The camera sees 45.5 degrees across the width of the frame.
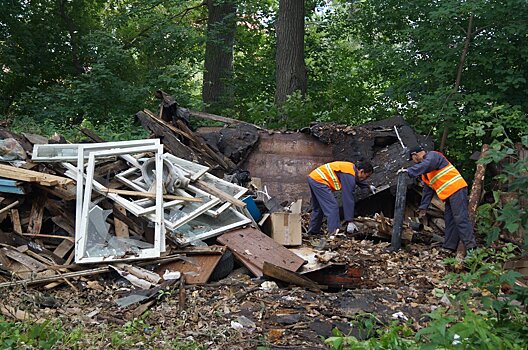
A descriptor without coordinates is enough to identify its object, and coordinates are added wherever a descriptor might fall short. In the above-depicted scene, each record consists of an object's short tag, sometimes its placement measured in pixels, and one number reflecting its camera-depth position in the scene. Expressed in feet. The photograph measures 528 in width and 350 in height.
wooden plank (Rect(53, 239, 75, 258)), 24.62
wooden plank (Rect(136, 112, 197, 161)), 34.32
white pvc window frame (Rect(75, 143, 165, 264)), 23.78
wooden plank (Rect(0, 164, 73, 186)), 25.27
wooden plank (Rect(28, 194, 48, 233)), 25.79
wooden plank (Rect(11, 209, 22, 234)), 25.23
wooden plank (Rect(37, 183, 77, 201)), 26.12
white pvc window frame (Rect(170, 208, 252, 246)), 24.84
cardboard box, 28.09
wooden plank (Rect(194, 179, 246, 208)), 27.45
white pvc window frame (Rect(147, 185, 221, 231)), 25.00
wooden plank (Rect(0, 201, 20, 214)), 25.06
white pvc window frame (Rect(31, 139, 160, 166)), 27.27
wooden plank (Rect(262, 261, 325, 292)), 23.16
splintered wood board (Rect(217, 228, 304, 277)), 24.50
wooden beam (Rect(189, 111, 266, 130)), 40.27
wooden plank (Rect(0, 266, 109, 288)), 21.36
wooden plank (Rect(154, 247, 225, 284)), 23.36
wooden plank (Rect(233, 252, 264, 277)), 24.18
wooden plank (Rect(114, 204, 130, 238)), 25.67
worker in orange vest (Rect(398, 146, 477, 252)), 28.22
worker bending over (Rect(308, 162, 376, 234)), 31.07
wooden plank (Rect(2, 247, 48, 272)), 23.26
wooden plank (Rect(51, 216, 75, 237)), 25.82
